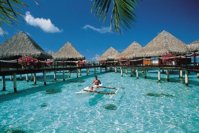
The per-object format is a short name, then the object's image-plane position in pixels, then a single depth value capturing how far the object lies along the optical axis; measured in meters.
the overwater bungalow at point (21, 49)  16.42
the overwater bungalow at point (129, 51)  20.51
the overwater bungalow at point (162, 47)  16.10
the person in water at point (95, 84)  8.88
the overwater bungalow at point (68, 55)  23.02
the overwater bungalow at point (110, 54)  27.61
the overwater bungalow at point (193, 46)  16.40
